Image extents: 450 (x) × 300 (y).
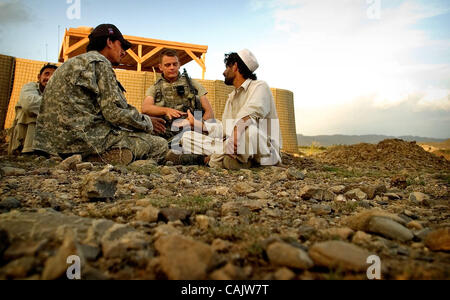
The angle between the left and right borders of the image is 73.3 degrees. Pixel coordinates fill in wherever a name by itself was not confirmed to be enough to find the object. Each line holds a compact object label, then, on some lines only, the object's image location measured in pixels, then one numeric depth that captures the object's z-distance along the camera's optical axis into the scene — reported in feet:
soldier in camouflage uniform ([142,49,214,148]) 15.57
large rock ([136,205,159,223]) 4.63
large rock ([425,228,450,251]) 3.73
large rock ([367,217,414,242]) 4.19
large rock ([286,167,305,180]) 10.49
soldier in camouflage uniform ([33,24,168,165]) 11.03
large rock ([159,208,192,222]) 4.69
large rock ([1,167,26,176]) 8.44
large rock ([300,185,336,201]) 6.99
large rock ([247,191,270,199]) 6.99
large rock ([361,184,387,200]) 7.59
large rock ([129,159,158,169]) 11.09
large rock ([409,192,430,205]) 6.87
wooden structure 29.32
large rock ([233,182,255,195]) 7.48
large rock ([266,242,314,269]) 3.15
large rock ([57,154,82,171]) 9.61
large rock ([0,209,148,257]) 3.45
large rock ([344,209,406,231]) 4.48
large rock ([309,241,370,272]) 3.10
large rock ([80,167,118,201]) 5.80
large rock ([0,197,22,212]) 5.07
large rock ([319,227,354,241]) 4.16
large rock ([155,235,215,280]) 2.91
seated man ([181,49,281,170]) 12.28
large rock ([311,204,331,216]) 5.72
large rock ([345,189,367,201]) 7.41
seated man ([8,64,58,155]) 14.11
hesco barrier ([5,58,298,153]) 22.34
